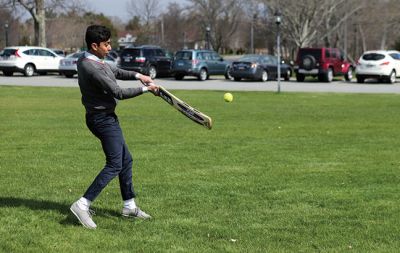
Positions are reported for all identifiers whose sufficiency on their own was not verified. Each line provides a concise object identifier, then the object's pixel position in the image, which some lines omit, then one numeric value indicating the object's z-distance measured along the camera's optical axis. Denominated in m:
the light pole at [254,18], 57.38
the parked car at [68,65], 35.28
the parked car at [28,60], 36.09
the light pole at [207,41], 54.50
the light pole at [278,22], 23.56
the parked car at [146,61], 35.50
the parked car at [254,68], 33.62
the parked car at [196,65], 34.41
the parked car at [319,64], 33.59
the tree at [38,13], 44.35
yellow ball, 7.64
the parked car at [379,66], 31.64
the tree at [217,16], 71.38
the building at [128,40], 77.71
